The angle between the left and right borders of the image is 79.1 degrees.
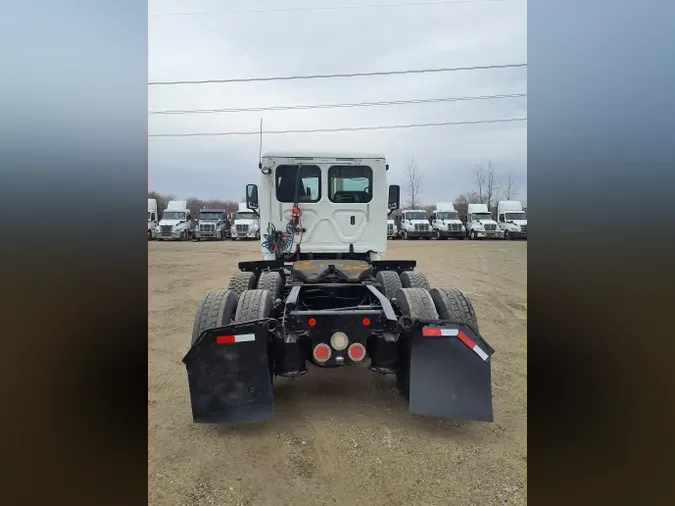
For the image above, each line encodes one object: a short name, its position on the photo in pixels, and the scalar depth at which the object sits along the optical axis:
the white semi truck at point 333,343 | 3.26
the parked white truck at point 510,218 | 25.38
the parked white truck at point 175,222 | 25.58
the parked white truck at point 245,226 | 27.09
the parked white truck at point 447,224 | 27.73
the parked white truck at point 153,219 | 24.30
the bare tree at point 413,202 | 42.78
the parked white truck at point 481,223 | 26.55
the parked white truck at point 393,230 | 29.23
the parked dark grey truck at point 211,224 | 26.73
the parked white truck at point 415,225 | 27.66
